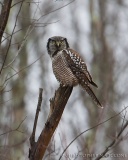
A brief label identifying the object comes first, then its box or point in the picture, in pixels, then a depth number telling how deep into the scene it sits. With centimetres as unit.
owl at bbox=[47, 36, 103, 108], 1497
